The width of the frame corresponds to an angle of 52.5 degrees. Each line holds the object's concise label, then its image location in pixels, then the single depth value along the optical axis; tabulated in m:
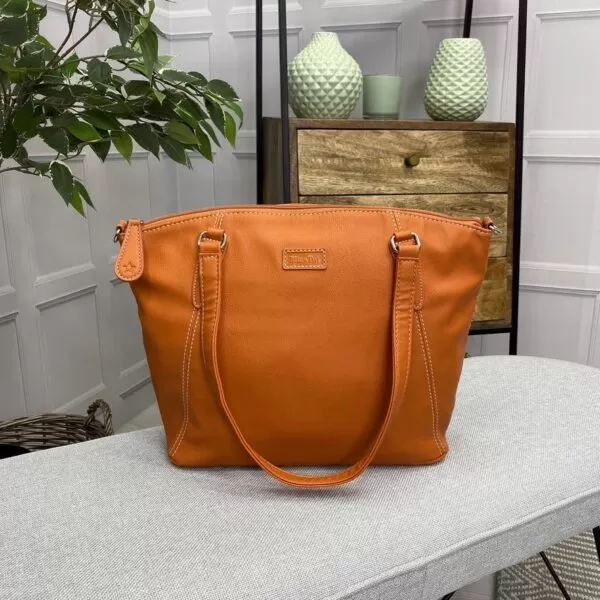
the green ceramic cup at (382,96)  1.38
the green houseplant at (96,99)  0.61
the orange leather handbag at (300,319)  0.66
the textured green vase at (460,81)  1.36
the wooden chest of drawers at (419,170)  1.24
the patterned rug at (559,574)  1.19
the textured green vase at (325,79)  1.27
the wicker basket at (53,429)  1.01
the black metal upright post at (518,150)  1.34
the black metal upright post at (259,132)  1.54
